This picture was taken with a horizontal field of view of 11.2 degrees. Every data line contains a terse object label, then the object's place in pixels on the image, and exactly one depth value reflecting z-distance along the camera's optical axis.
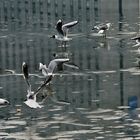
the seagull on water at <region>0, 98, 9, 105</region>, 18.67
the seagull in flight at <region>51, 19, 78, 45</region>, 30.98
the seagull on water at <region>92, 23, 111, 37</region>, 35.04
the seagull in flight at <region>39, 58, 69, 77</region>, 22.03
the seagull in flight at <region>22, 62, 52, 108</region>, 18.53
